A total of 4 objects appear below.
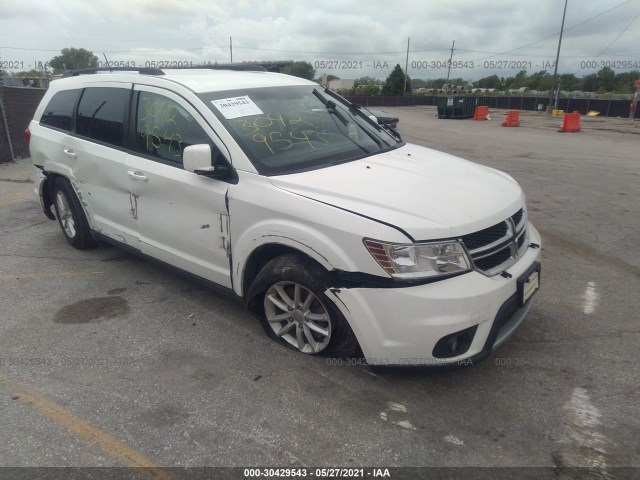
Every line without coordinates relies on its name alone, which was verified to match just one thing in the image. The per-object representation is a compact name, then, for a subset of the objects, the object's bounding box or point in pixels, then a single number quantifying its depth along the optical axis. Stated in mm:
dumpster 29438
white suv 2631
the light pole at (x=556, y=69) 31594
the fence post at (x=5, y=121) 10242
